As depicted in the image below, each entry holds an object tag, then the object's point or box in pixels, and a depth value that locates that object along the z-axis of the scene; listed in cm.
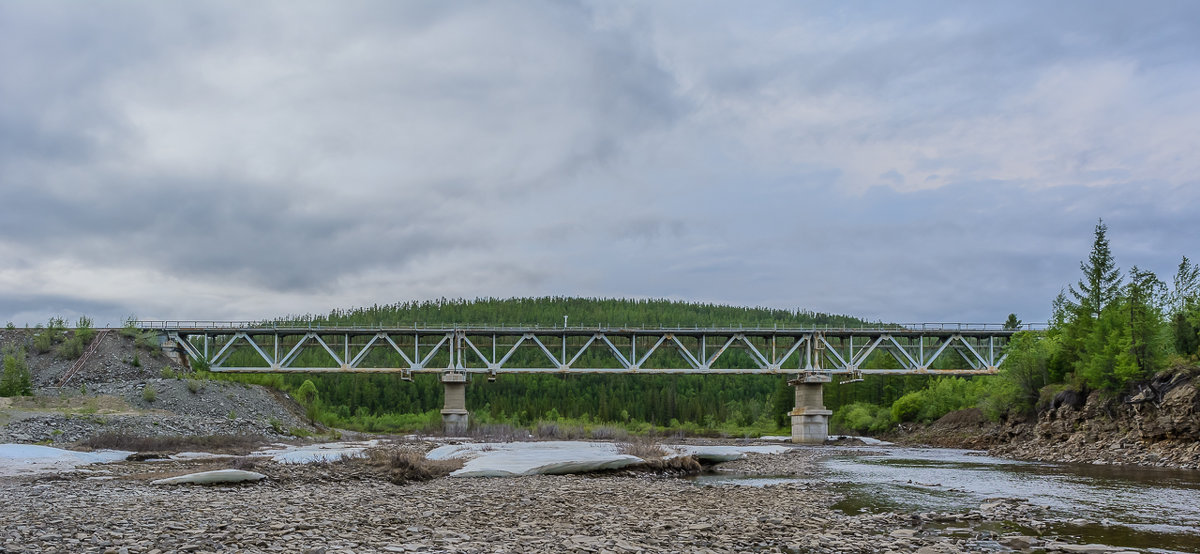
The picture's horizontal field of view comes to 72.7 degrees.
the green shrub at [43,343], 6656
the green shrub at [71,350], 6481
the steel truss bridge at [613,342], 7650
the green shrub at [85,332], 6694
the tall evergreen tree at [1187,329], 4091
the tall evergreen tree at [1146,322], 4216
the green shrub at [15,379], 4991
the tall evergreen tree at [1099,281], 5738
